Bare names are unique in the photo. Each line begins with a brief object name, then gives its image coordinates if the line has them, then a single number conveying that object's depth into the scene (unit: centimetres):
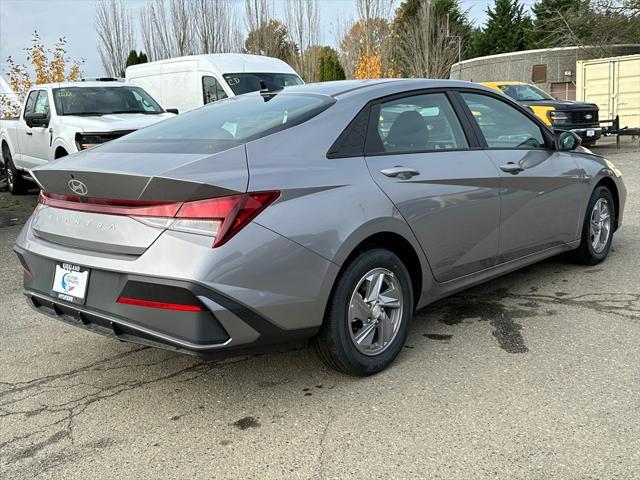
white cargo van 1206
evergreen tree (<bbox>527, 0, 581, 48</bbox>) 2841
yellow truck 1546
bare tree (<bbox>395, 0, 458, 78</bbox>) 3094
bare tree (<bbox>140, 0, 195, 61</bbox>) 2806
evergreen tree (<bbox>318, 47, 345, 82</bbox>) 3066
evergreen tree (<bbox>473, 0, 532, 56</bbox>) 3981
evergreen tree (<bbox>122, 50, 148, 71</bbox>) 2700
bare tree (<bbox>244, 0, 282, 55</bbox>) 2869
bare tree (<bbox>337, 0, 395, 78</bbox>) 2859
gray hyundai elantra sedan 281
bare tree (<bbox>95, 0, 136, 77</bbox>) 2762
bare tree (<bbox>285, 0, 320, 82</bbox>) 2984
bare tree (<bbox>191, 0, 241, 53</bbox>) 2800
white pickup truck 877
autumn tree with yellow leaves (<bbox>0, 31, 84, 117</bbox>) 1859
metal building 2967
